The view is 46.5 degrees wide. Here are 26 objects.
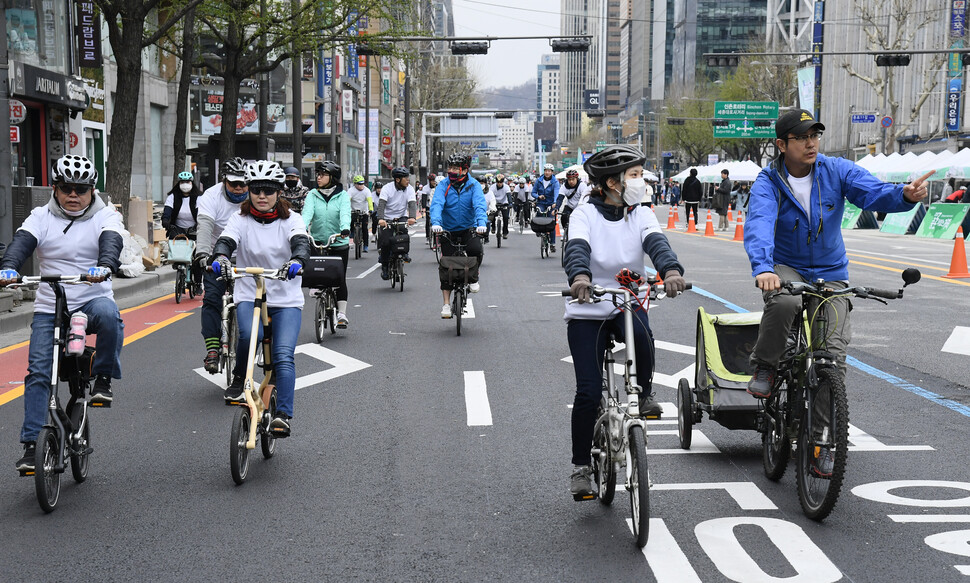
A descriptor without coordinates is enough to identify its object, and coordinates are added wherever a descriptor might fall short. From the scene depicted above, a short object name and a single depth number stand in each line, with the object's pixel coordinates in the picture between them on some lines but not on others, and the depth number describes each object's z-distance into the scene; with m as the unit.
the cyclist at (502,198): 30.78
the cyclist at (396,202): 17.41
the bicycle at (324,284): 10.51
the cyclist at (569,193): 20.83
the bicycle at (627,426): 4.82
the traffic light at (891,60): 31.52
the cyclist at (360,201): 24.62
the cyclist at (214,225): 9.40
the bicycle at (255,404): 6.01
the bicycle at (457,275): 12.57
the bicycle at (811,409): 5.08
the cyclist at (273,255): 6.53
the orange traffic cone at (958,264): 18.91
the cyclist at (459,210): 13.20
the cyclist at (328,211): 12.87
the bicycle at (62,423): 5.50
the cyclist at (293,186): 14.36
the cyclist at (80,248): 6.09
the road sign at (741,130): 70.25
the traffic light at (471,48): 29.73
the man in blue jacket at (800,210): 5.77
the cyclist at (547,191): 26.41
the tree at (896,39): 49.22
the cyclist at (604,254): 5.29
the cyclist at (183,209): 15.73
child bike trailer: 6.45
